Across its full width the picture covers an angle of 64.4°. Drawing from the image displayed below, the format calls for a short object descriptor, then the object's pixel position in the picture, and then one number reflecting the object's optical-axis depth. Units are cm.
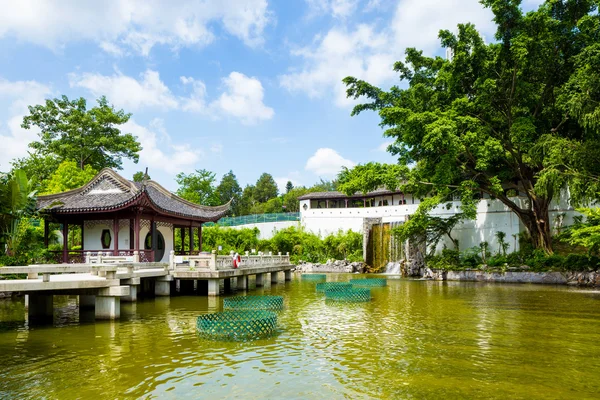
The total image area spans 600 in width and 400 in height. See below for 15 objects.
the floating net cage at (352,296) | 1788
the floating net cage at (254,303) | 1529
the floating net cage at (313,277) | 3029
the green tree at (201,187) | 5306
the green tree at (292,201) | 7244
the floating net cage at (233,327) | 1084
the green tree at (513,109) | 2323
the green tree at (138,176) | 5467
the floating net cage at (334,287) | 1973
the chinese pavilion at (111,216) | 2175
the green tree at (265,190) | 8144
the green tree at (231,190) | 7819
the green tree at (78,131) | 4144
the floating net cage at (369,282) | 2471
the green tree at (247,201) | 7731
